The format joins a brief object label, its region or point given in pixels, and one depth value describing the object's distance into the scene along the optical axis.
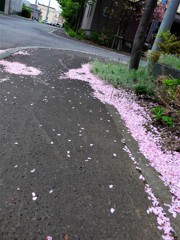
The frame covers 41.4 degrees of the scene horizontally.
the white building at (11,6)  32.72
